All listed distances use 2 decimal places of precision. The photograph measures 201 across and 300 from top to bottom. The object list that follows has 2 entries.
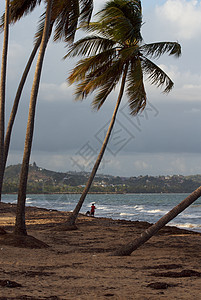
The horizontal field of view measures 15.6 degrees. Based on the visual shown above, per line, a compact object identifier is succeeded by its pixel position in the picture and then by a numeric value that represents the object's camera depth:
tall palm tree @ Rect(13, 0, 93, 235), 18.94
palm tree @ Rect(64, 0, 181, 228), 26.44
